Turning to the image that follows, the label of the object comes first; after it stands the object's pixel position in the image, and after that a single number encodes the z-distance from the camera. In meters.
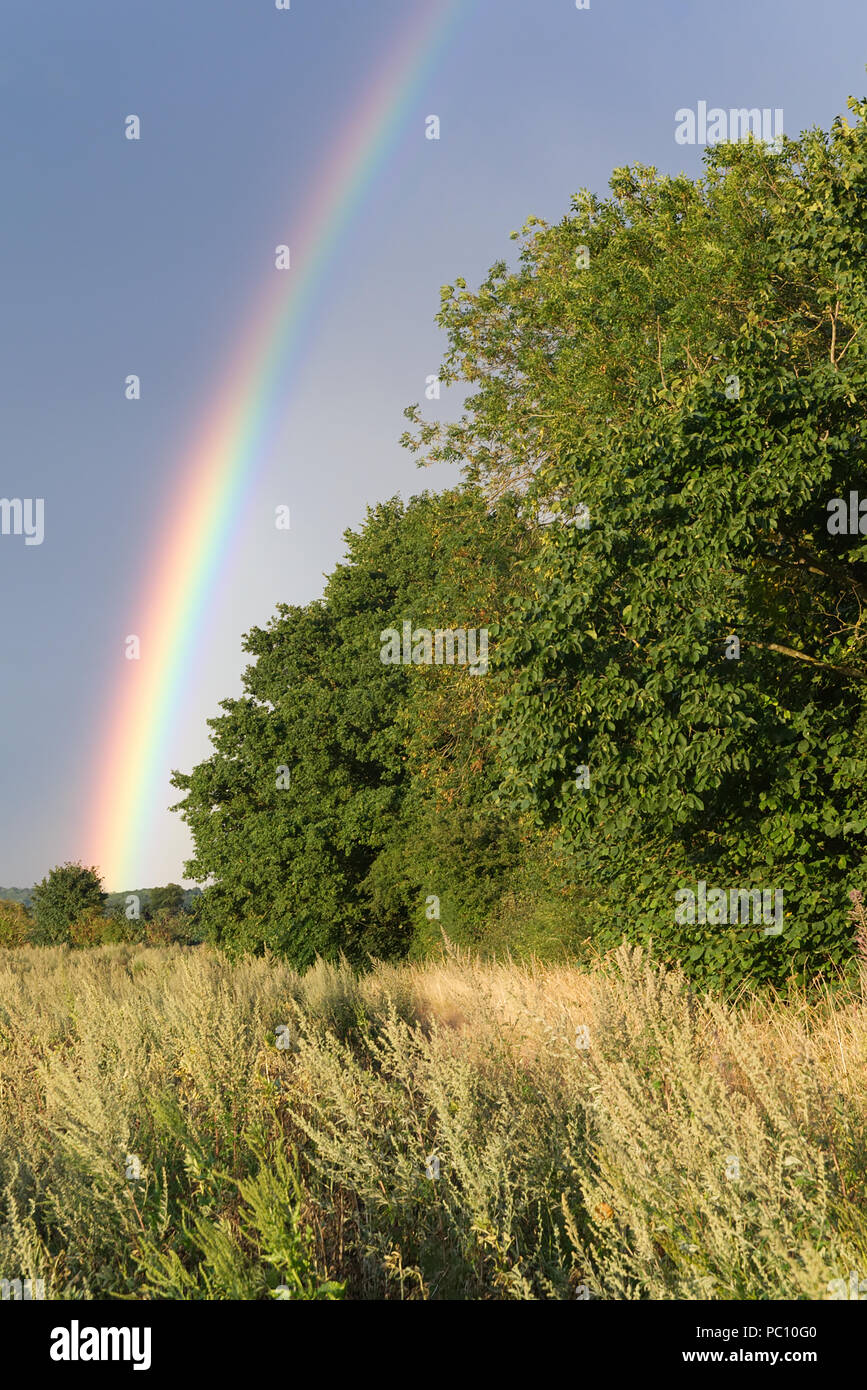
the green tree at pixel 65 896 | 60.50
